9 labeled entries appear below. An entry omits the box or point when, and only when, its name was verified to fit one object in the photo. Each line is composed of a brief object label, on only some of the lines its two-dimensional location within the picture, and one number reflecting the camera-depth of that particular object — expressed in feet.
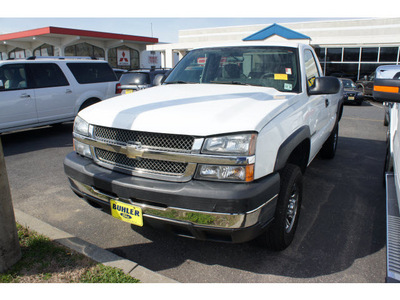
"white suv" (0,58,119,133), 22.97
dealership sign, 96.37
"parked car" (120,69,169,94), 32.53
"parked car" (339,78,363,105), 50.14
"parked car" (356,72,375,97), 57.77
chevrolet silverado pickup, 7.51
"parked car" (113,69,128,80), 49.80
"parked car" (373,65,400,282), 7.72
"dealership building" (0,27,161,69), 83.31
